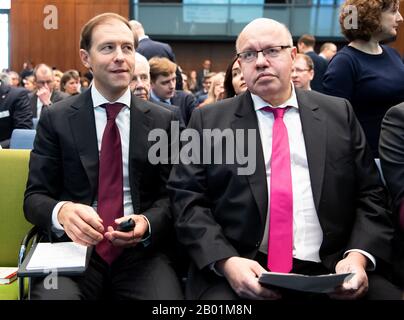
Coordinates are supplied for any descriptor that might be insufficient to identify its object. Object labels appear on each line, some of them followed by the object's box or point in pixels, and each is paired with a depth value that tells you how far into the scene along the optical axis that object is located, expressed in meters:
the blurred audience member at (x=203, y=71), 13.06
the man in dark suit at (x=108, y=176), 1.94
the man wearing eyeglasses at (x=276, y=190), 1.83
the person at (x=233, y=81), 3.08
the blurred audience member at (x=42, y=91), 5.81
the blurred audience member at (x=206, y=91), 7.06
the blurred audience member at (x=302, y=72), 4.13
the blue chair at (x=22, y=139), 3.40
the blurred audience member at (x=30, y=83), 9.41
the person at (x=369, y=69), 2.57
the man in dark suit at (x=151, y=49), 4.79
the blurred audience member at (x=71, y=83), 6.12
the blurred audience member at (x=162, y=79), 3.94
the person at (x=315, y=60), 5.13
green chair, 2.33
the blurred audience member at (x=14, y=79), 10.46
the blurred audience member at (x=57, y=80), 7.04
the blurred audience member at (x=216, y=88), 4.45
